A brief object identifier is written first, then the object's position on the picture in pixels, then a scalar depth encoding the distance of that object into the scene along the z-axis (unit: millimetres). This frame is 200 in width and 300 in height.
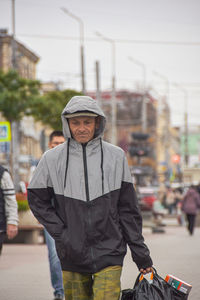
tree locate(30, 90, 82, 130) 33281
